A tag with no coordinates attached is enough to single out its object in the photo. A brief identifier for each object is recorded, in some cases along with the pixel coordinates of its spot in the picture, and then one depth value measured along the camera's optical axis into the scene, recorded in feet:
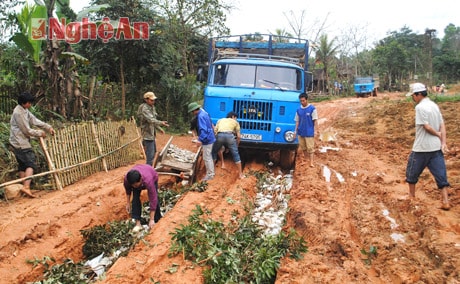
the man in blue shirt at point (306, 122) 27.40
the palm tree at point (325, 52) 118.11
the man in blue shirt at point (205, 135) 24.73
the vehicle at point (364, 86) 107.76
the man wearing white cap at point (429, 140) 18.43
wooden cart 26.45
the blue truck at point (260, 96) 27.89
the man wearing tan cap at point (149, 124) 25.71
